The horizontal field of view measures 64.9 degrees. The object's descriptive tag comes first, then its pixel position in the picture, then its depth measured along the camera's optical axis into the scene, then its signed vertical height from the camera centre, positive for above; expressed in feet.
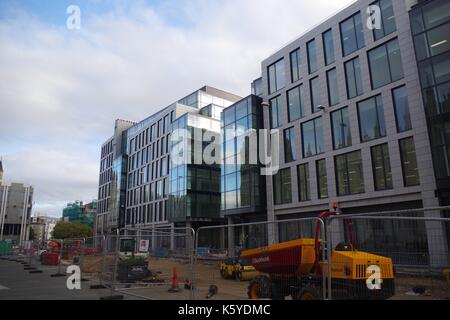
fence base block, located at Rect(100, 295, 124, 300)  34.57 -5.56
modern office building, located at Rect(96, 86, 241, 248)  159.22 +35.75
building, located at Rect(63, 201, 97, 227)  402.11 +31.63
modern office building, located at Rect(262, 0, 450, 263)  71.26 +29.97
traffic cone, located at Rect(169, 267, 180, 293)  39.10 -4.84
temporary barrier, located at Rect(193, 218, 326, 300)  27.22 -1.94
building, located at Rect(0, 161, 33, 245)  318.65 +28.31
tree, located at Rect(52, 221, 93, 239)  280.49 +8.36
